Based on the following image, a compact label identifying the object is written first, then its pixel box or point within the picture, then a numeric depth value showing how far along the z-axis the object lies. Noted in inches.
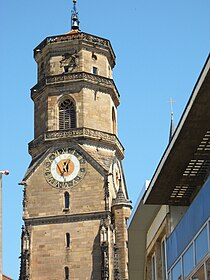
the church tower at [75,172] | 2412.6
